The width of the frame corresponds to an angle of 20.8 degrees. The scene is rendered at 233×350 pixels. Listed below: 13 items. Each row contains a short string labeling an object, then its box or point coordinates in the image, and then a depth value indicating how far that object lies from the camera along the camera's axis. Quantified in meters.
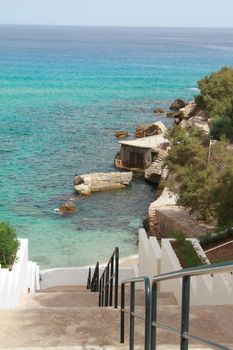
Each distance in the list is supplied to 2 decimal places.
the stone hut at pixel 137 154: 41.47
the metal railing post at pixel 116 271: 8.91
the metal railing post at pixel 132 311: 6.00
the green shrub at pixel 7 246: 12.27
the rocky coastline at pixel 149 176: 28.16
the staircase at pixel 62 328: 6.58
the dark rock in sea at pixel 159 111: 68.38
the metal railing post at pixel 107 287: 10.28
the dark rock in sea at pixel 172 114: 63.99
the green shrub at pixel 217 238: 16.12
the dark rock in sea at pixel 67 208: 31.70
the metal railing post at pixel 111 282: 9.72
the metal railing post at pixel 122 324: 6.63
